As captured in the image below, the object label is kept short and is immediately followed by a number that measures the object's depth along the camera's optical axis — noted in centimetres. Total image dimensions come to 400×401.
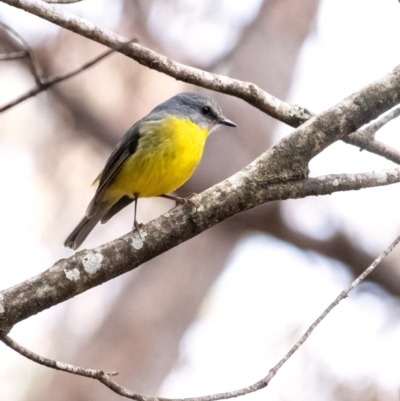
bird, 774
